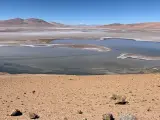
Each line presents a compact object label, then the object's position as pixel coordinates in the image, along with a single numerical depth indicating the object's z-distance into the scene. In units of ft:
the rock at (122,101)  16.64
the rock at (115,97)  17.69
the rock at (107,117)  13.51
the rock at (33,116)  14.22
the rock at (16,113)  14.70
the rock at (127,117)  12.82
